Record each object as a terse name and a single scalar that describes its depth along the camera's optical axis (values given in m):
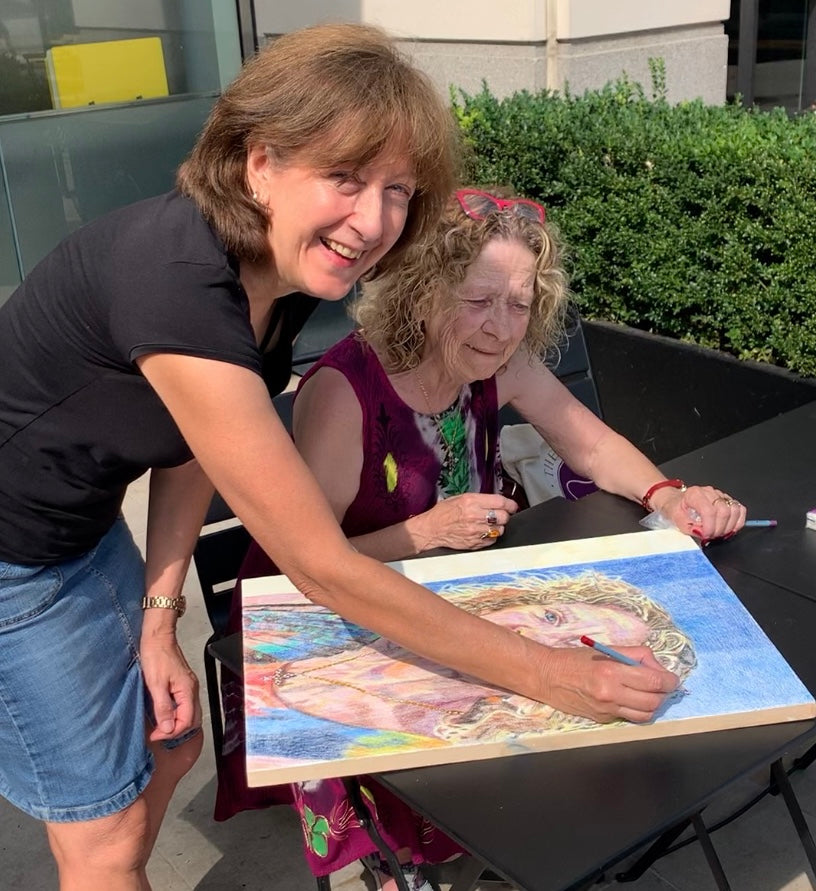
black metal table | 1.42
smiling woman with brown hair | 1.49
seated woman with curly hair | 2.26
